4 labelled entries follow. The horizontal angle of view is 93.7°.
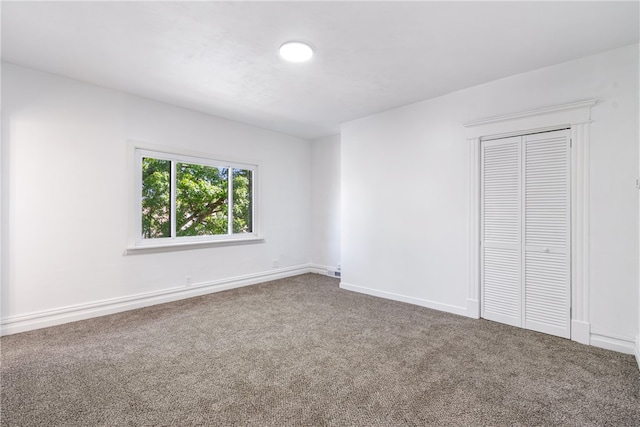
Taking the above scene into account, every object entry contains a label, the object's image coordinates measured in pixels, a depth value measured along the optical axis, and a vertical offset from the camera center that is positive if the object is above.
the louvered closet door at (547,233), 2.82 -0.18
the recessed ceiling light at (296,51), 2.52 +1.41
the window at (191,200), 3.87 +0.20
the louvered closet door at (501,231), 3.09 -0.18
